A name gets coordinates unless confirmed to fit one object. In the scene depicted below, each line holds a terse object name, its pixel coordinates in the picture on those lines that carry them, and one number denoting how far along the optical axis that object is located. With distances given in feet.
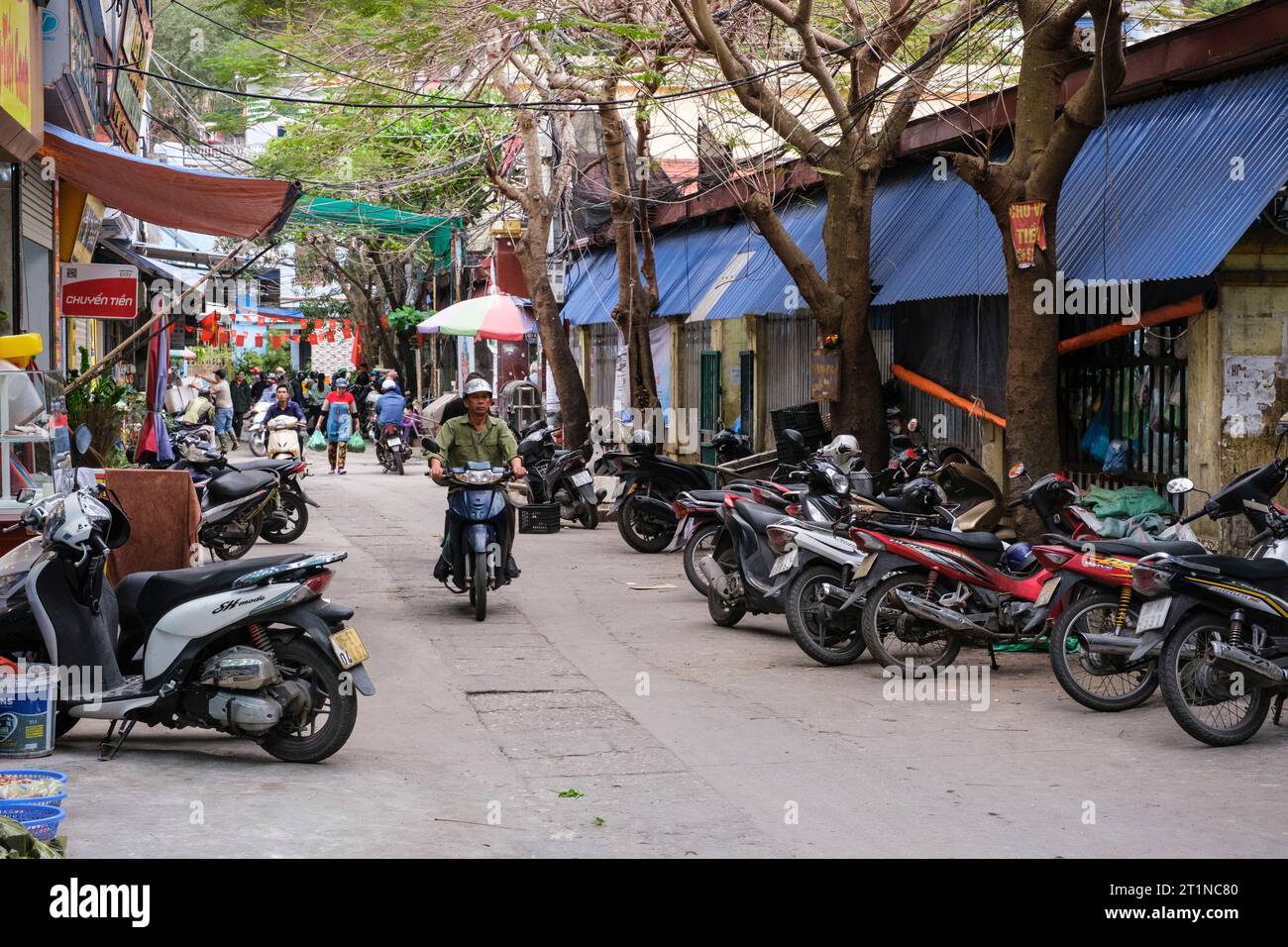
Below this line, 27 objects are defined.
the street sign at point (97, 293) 49.21
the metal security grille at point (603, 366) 93.45
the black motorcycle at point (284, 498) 49.70
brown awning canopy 36.29
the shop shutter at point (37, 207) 41.55
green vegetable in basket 14.26
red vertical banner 35.27
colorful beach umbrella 88.69
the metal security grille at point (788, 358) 59.77
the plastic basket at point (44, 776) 16.92
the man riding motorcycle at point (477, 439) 38.27
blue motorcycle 36.73
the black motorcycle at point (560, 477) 58.95
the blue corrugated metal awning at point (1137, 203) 33.17
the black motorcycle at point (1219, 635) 23.88
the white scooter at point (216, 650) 21.84
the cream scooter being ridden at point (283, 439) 59.67
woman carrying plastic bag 86.79
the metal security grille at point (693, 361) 74.08
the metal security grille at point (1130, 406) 36.99
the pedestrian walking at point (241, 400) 137.27
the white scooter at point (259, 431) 89.74
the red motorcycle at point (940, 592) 29.68
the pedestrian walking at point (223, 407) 99.71
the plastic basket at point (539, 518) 55.98
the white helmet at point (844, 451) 38.75
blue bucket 21.27
